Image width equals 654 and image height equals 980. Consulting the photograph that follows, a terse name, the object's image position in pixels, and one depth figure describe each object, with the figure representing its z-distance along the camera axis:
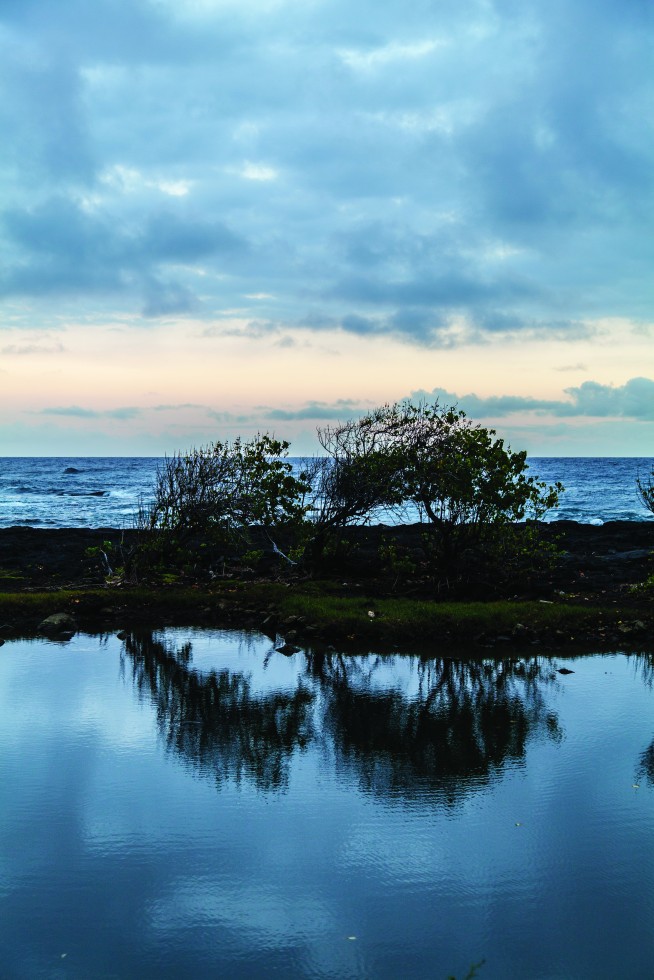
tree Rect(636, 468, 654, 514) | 18.91
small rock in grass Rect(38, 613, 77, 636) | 14.82
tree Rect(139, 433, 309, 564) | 19.80
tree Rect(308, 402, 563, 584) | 16.94
